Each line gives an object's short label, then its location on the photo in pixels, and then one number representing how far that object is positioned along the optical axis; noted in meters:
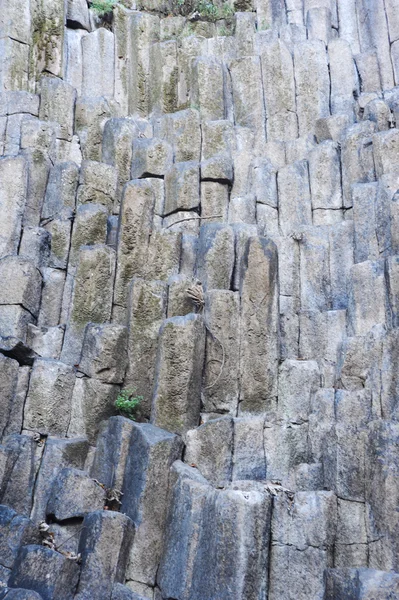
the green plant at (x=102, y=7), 19.64
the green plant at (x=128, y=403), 11.61
